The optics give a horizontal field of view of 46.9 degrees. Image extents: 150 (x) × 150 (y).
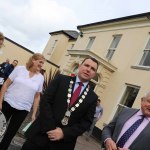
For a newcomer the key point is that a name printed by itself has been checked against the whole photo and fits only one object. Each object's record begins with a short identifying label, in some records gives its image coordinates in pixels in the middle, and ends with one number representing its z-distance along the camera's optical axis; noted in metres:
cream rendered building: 8.01
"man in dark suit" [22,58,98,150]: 1.95
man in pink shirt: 1.93
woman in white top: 2.70
